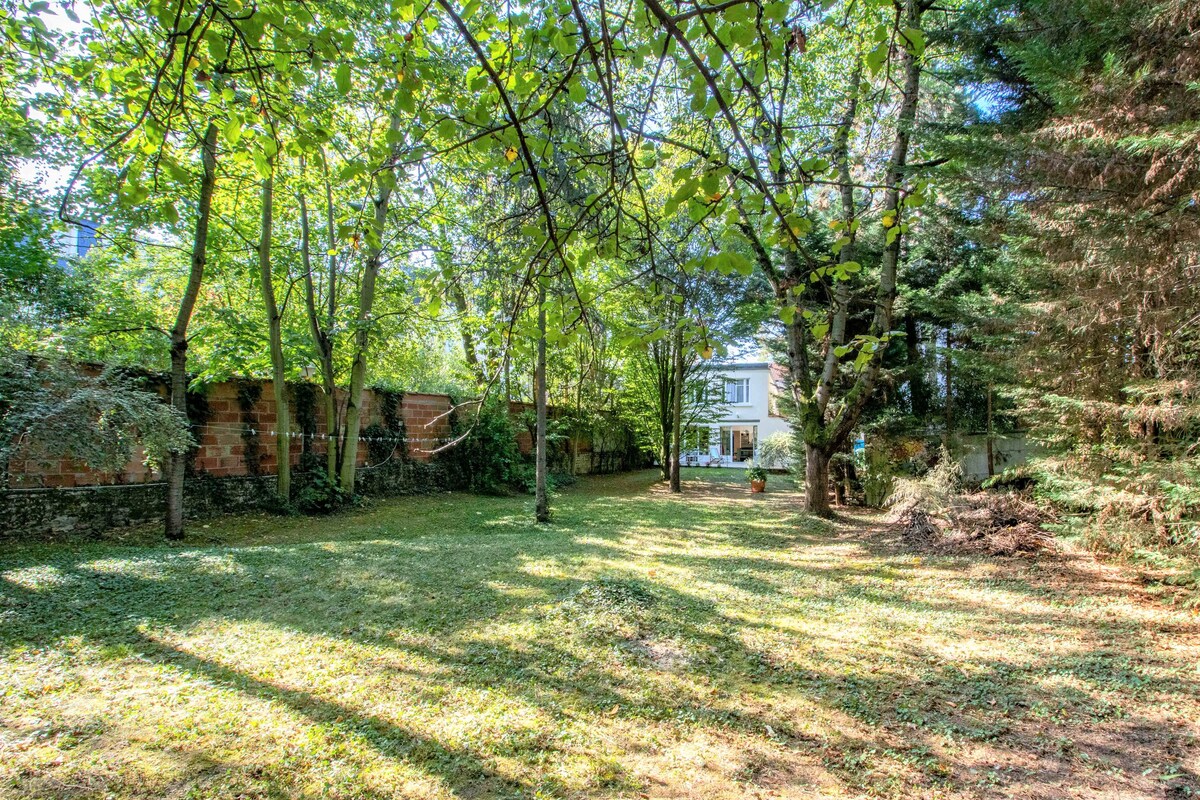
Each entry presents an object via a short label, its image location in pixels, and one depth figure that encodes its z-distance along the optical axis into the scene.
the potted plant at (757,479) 12.13
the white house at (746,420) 24.30
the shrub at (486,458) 10.66
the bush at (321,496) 7.69
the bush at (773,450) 15.73
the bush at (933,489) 6.85
